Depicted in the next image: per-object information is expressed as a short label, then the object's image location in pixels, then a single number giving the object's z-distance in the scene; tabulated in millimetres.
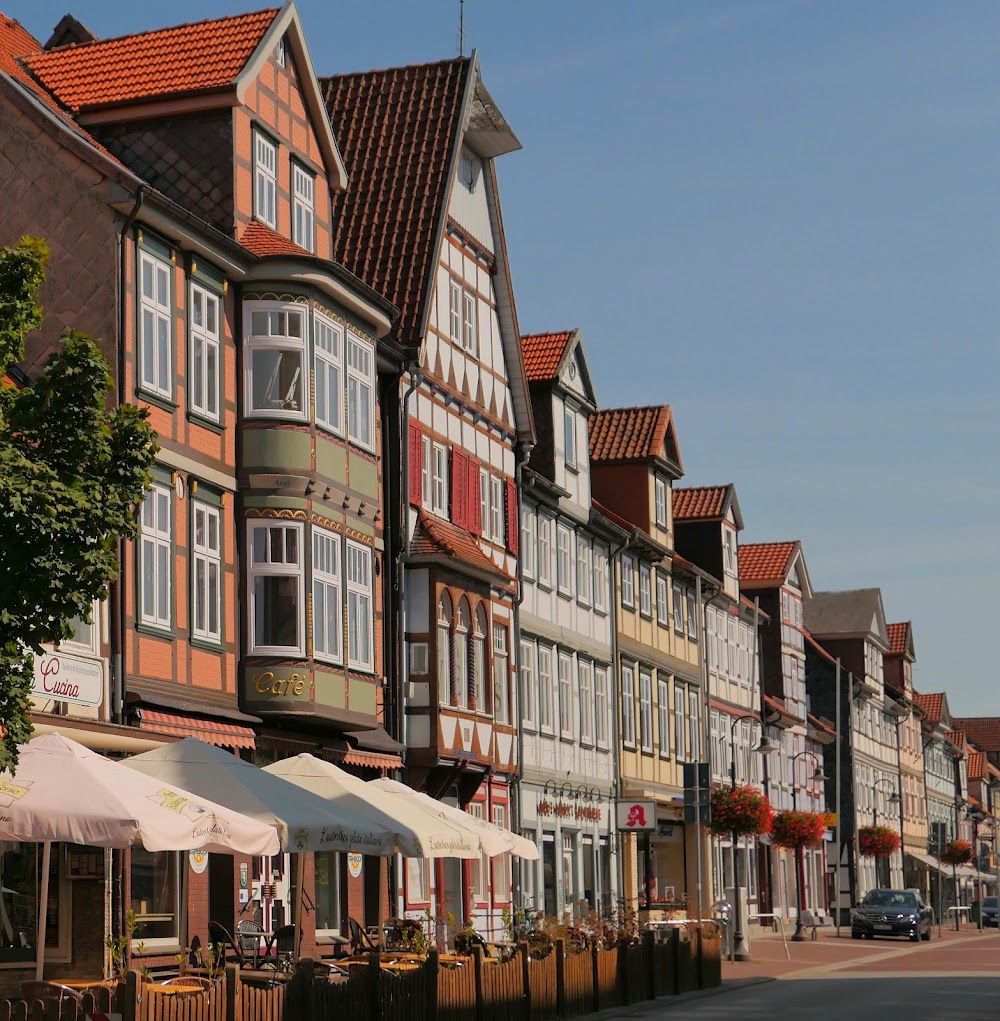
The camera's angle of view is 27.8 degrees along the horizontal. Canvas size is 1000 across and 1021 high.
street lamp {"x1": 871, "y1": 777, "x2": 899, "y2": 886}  92250
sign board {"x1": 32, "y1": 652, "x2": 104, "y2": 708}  22672
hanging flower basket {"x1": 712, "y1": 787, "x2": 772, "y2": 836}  48594
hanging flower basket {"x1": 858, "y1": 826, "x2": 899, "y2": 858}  81312
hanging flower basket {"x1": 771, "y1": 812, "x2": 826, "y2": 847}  61469
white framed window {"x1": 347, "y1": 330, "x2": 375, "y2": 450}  30734
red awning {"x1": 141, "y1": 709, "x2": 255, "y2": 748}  24781
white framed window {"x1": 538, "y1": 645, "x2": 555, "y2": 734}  42875
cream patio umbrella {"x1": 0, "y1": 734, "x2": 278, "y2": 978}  17000
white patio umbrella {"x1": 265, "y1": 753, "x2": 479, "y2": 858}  23188
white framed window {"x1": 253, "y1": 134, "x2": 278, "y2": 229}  29609
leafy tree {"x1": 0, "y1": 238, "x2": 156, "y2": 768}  15352
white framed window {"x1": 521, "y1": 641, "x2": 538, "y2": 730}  41438
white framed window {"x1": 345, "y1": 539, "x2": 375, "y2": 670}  30297
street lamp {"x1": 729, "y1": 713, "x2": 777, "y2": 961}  42062
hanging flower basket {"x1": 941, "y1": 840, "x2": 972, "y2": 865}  95938
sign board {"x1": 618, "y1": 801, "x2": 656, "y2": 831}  41719
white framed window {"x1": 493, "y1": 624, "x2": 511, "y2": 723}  38459
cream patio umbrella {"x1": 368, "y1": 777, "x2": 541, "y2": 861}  26031
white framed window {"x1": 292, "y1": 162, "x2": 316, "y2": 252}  31312
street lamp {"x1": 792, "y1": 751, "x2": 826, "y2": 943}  72750
